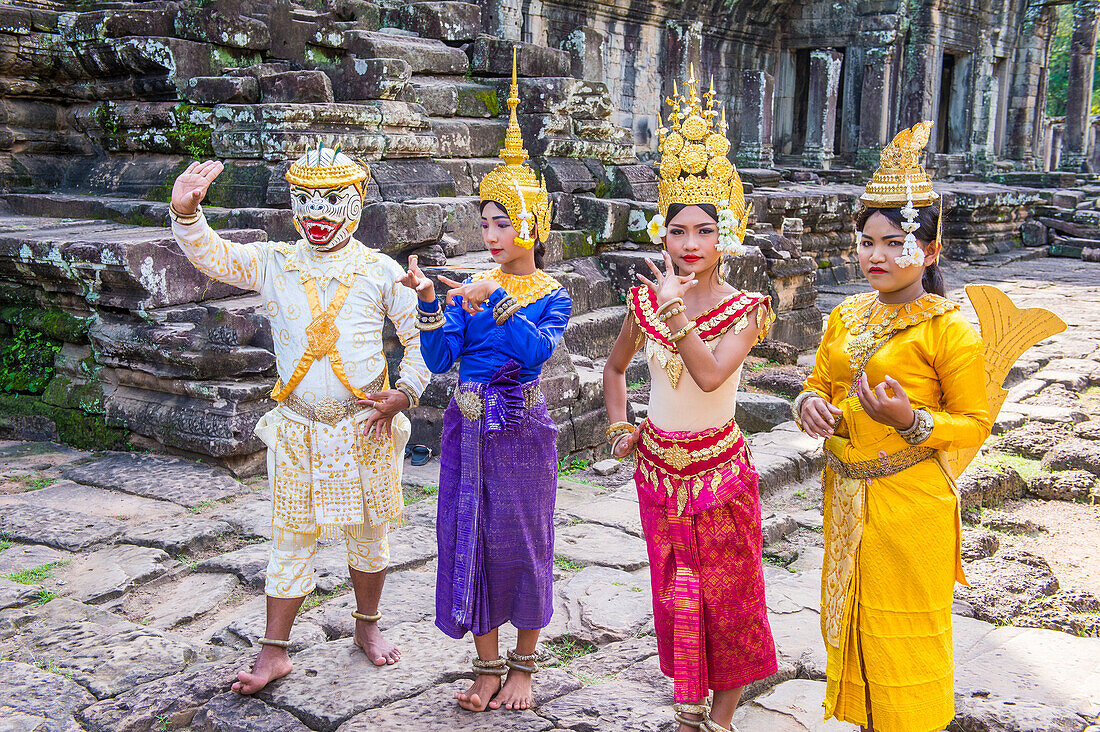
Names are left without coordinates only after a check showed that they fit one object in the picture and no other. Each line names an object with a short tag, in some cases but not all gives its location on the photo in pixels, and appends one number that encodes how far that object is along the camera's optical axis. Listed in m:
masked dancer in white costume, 2.88
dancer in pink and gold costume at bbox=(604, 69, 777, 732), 2.54
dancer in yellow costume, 2.37
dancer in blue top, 2.77
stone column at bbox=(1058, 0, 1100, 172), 23.09
